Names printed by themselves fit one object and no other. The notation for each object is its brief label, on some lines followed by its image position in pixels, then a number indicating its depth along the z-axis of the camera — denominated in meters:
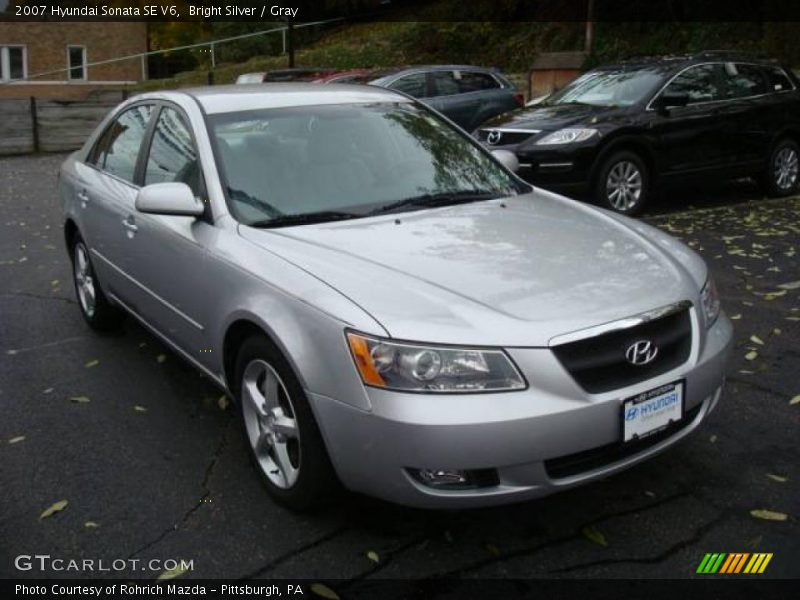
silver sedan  2.76
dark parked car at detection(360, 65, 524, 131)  13.28
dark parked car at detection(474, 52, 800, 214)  8.73
